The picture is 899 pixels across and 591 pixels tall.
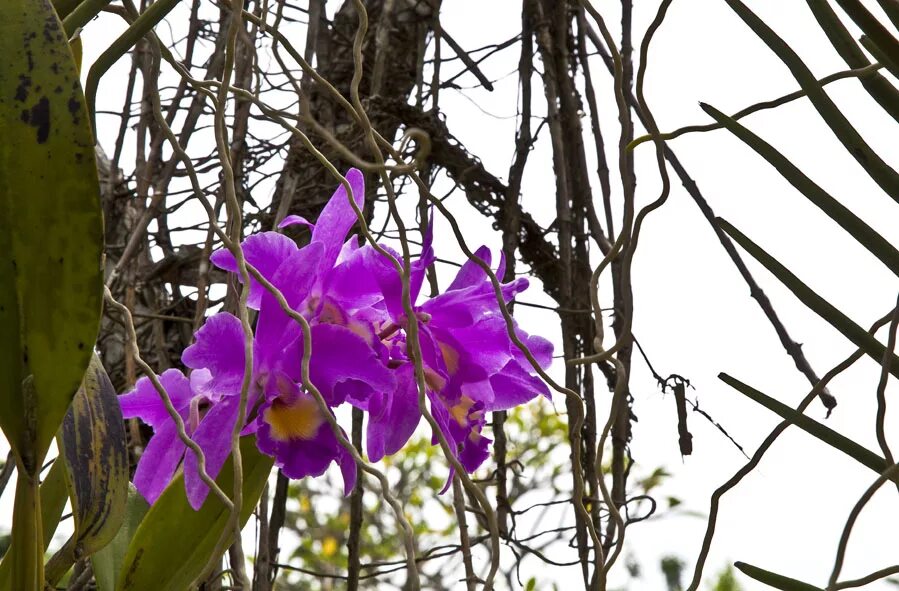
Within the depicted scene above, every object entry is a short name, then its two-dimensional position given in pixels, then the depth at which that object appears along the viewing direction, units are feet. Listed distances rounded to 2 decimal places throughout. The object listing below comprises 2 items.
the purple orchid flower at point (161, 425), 5.99
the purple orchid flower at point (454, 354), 5.92
